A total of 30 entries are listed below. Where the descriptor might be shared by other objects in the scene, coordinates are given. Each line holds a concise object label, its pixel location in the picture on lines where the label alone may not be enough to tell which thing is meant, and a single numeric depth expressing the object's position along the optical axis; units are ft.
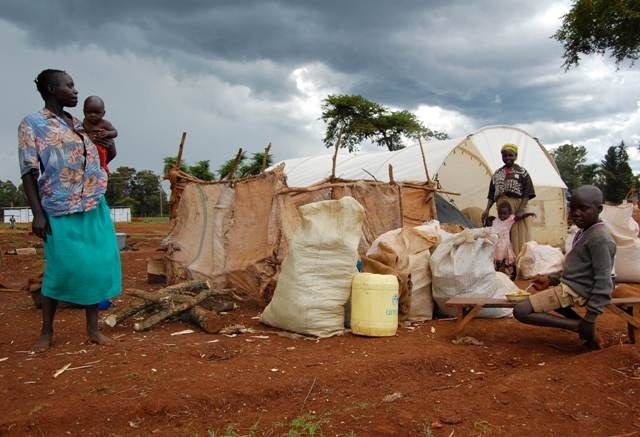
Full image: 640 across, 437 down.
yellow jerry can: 13.12
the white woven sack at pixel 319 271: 13.39
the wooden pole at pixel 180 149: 22.66
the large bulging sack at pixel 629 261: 22.56
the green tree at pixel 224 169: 104.20
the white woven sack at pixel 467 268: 15.07
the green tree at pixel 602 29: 49.52
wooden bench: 11.95
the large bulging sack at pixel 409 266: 14.97
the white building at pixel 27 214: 138.92
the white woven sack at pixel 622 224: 22.65
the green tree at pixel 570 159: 162.01
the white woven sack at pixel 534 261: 22.70
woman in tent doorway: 21.77
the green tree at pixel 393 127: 92.79
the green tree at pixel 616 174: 136.77
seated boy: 11.43
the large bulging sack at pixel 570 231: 32.95
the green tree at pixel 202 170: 120.17
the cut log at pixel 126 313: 13.73
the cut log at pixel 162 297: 14.76
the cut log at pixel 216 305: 16.48
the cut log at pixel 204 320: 13.84
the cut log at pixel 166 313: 13.94
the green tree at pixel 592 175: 145.96
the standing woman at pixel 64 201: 11.25
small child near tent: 22.11
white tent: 33.14
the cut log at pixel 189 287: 16.05
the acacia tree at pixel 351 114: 92.17
